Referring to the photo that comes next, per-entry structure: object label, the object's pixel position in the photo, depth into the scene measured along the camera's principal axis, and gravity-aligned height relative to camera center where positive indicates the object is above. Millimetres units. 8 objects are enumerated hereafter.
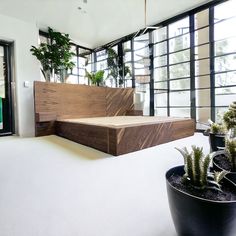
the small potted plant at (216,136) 2155 -351
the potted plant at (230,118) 1808 -115
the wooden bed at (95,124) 2418 -228
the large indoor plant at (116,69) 5422 +1170
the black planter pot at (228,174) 1084 -415
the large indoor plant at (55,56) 4176 +1248
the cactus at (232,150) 1214 -296
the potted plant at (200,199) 675 -379
